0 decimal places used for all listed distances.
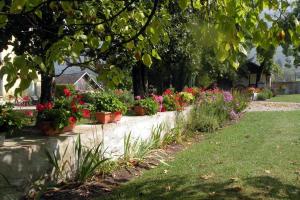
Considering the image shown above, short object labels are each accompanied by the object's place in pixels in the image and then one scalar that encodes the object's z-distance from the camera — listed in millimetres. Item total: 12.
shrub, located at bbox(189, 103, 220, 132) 13664
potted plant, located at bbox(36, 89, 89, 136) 7148
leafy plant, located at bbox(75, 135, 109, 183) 6953
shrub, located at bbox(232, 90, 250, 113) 18627
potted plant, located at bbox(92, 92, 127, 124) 8920
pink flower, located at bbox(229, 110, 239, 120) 16953
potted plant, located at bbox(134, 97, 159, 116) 11172
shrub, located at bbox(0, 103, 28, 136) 6379
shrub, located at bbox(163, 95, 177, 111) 12911
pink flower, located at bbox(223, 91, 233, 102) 17191
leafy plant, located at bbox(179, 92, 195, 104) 14203
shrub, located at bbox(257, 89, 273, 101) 40219
